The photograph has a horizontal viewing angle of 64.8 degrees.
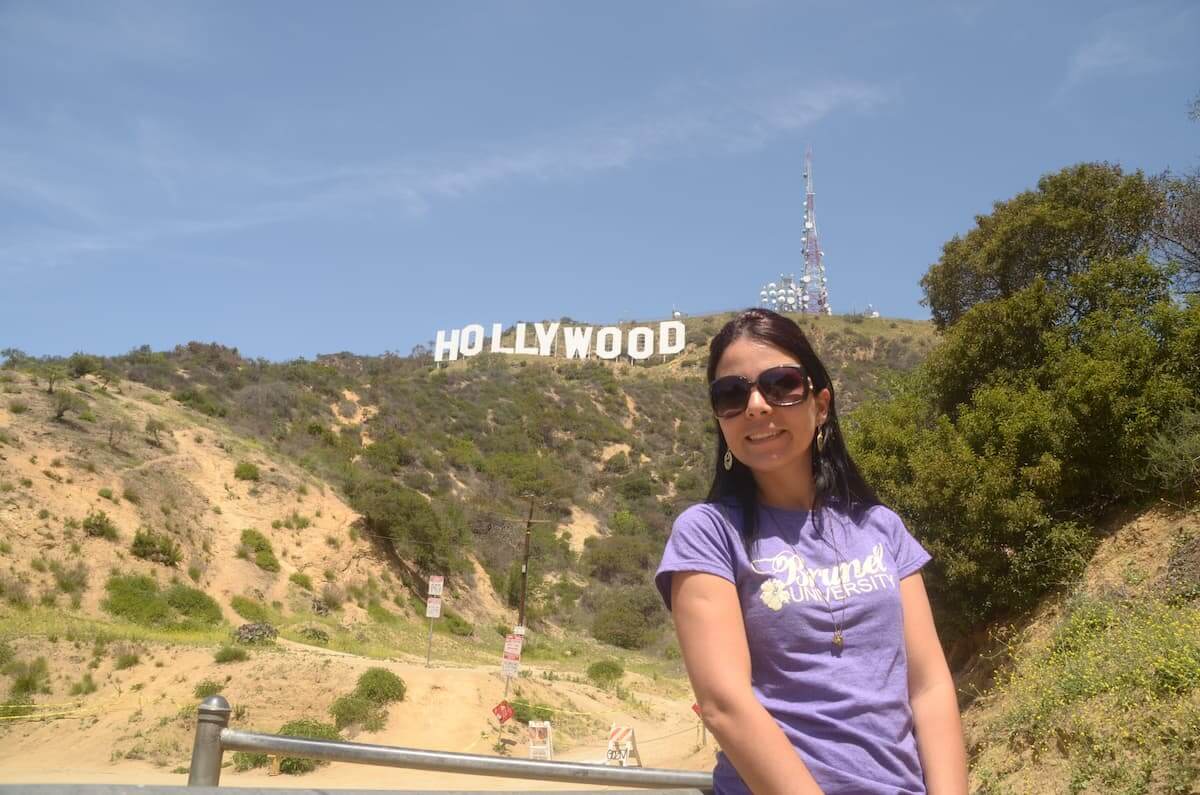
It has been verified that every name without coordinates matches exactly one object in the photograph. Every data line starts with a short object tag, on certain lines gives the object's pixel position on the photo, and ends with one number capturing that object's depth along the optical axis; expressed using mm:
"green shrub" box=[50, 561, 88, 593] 25453
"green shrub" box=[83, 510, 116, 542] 27844
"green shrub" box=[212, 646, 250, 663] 20547
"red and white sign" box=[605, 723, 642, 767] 15086
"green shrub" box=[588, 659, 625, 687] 28250
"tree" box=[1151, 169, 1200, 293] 13359
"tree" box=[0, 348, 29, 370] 39212
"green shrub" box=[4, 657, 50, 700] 18531
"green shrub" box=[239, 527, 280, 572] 31500
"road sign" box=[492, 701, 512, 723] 18198
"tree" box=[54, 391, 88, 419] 33344
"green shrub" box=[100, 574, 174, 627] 25656
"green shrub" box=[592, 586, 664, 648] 38969
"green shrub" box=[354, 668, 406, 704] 19891
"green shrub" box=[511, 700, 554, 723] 21953
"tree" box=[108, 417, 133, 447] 33406
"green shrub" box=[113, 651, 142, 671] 19969
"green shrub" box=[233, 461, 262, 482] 35750
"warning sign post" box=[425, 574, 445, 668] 23084
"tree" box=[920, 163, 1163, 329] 13922
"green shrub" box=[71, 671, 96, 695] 19000
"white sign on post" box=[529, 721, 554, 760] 15906
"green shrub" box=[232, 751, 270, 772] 14859
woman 1765
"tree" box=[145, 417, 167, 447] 35222
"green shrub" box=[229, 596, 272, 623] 28641
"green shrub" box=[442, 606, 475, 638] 34344
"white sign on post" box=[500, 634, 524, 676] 19750
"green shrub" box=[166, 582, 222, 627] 26953
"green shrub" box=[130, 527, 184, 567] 28453
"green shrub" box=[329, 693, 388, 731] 19312
